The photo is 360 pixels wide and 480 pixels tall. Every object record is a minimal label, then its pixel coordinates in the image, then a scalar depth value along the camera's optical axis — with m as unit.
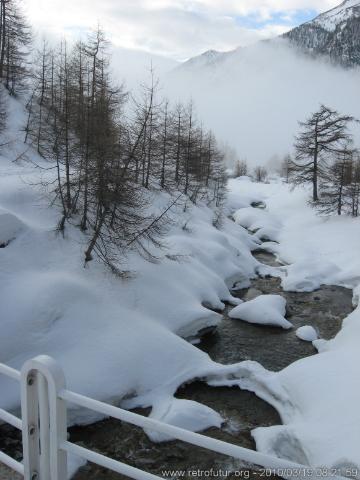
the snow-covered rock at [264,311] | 16.25
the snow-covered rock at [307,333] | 15.05
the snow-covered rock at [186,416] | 9.65
